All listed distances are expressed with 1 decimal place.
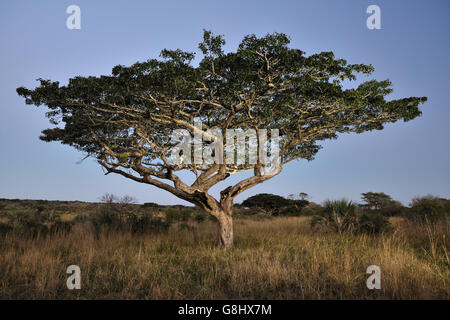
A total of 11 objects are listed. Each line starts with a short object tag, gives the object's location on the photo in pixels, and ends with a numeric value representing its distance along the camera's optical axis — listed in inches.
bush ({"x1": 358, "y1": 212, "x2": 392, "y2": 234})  447.5
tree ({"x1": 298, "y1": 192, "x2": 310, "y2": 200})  1624.5
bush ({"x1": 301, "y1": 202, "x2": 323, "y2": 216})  1242.7
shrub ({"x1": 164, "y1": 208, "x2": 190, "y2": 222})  855.6
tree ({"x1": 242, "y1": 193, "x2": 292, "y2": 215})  1375.5
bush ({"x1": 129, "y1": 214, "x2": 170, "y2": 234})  465.7
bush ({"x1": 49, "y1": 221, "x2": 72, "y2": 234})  434.5
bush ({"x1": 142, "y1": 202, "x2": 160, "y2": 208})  1671.5
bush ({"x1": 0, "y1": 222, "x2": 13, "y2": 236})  406.2
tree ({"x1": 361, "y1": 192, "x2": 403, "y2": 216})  1546.5
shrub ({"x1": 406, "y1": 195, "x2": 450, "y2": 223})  567.7
